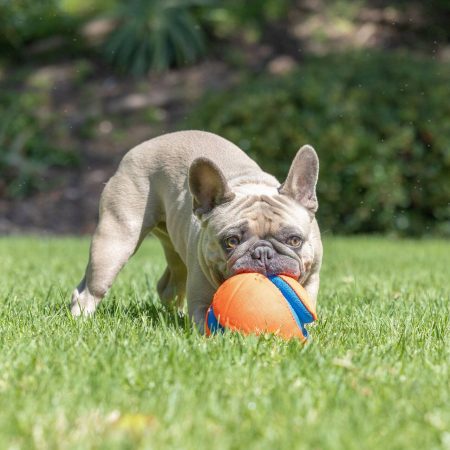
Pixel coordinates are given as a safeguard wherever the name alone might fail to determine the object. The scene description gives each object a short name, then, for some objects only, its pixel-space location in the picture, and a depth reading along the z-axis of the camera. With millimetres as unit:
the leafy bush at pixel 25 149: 13391
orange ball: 3568
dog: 3869
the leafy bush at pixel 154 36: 15273
